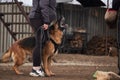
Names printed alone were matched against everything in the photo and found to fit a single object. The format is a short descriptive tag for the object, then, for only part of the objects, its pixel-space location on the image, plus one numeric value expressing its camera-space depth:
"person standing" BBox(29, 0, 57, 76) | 9.20
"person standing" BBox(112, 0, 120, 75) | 8.23
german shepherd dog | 9.44
